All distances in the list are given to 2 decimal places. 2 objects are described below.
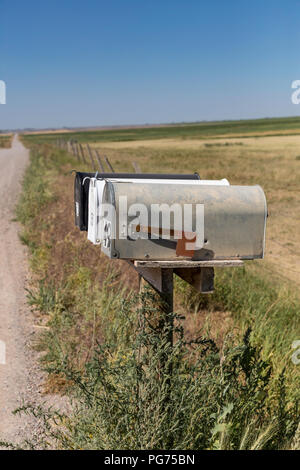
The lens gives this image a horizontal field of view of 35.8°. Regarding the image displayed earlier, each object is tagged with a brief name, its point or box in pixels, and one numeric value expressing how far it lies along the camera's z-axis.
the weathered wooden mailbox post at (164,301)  2.19
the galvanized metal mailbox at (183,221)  1.99
